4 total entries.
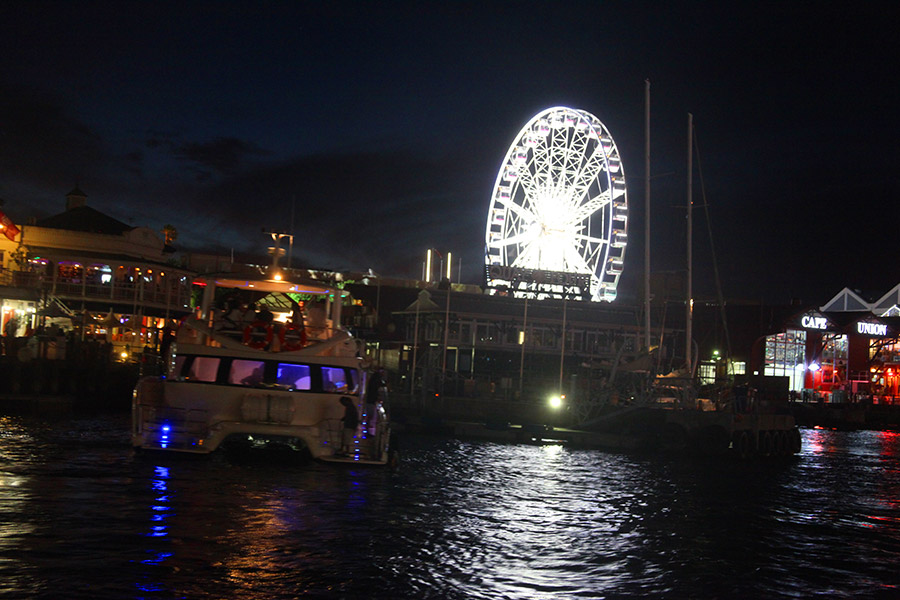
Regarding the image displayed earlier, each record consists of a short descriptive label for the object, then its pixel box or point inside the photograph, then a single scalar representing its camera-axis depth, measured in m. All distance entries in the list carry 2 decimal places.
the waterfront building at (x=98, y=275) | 62.97
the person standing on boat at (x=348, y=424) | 21.17
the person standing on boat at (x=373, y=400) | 22.53
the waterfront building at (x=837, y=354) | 91.50
